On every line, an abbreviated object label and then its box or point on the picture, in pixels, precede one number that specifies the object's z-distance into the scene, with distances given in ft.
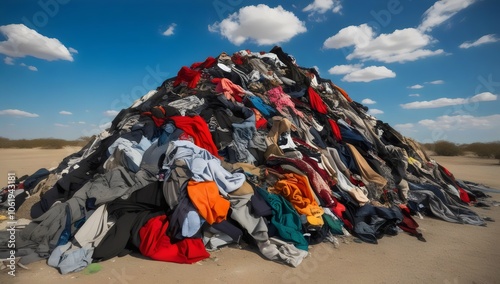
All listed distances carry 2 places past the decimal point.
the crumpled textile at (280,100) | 23.24
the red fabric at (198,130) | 17.79
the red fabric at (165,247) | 11.54
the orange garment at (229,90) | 22.74
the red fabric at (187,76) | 25.55
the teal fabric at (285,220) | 12.87
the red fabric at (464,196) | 22.42
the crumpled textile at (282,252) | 11.53
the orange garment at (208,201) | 12.59
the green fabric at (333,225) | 14.64
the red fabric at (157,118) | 18.97
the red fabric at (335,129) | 22.30
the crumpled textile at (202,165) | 14.08
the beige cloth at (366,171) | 18.84
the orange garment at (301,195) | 14.11
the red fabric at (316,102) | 24.57
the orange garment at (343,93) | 31.41
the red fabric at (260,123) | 20.36
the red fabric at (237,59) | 28.81
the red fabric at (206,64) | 28.62
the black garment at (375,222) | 14.67
